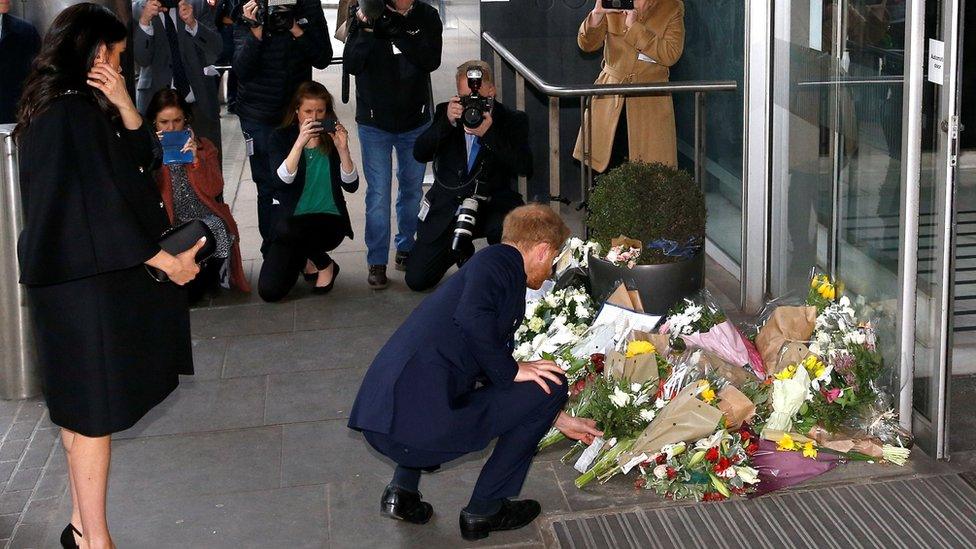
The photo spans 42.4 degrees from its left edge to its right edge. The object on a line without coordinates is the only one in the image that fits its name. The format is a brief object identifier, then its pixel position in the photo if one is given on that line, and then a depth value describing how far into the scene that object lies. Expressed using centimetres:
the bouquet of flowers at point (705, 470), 437
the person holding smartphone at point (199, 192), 660
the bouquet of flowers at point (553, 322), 519
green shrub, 555
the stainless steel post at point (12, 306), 543
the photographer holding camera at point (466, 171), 669
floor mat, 409
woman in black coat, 363
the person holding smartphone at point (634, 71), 694
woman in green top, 671
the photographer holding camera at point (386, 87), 702
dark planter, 557
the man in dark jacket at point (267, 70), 701
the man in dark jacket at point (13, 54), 722
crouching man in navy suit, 386
